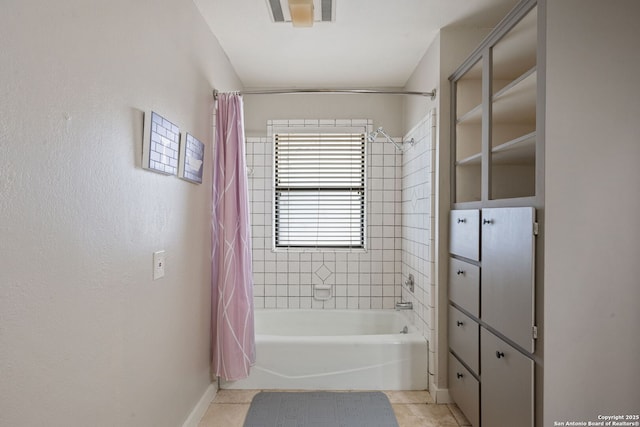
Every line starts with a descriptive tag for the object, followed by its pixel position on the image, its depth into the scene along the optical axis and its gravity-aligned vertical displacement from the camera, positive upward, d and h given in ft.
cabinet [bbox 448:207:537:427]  5.04 -1.49
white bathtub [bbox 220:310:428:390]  8.62 -3.25
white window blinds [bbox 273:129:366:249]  11.71 +0.83
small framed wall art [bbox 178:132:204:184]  6.33 +1.03
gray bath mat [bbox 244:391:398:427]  7.35 -3.86
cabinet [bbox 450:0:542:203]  5.71 +1.94
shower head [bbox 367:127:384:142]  10.03 +2.23
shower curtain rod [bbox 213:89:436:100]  8.25 +2.88
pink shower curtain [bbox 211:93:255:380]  7.86 -0.63
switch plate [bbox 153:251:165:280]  5.41 -0.68
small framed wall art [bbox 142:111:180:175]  5.06 +1.04
